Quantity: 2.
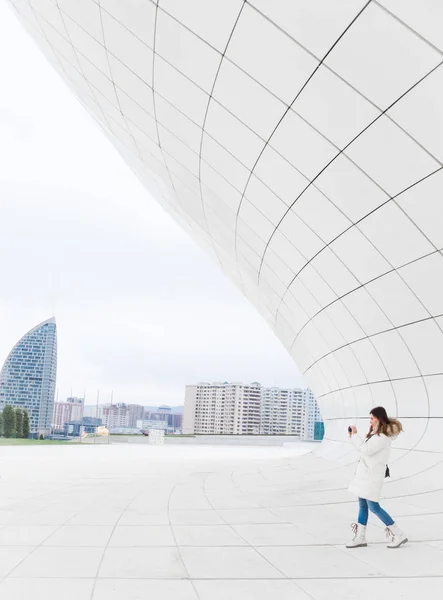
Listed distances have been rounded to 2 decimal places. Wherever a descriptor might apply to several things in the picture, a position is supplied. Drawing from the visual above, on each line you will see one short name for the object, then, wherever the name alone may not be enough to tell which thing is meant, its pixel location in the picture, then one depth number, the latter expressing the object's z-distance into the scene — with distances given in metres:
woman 7.13
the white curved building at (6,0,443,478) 9.01
